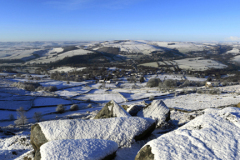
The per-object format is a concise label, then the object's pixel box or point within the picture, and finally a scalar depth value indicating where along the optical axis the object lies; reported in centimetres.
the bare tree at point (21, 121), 3090
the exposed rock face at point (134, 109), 1775
